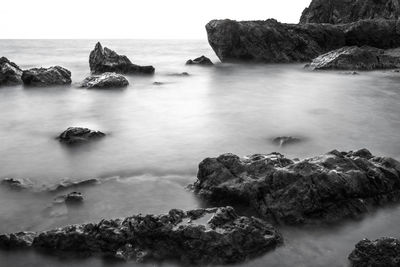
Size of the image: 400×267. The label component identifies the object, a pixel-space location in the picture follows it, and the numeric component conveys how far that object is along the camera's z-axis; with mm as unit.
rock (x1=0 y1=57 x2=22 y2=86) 19984
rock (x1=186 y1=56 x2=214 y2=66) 30359
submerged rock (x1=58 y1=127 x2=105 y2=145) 9883
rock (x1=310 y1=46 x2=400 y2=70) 25062
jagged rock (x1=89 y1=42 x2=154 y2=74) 23672
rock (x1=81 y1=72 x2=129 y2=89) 19038
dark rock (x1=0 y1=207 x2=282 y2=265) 4926
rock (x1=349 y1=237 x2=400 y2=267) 4531
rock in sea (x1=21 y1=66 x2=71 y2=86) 19578
